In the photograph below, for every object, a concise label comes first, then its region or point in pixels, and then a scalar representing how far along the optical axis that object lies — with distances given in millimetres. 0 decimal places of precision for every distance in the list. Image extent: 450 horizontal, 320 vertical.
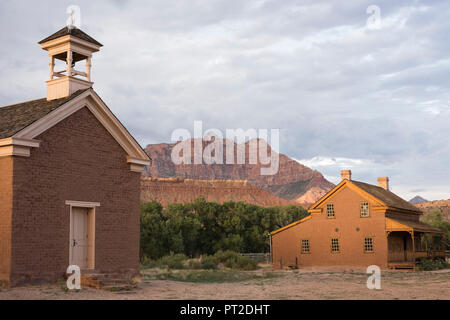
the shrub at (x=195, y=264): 40750
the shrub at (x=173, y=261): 39156
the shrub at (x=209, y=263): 40934
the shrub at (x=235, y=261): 43500
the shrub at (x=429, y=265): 38250
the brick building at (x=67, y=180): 18188
